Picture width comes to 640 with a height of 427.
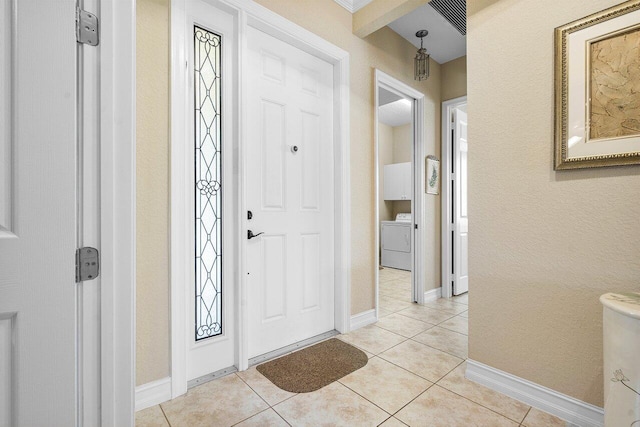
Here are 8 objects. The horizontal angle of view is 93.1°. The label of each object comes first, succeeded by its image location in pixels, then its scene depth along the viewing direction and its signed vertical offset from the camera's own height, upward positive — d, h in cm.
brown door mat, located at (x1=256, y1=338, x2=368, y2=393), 184 -103
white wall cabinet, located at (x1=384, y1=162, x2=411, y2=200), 593 +64
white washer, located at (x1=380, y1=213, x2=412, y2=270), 547 -54
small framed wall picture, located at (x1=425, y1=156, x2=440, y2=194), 345 +44
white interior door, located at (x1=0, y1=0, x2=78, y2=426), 75 +0
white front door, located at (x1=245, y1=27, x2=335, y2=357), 212 +15
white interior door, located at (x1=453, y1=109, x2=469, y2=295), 371 +10
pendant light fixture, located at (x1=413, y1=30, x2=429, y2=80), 298 +150
